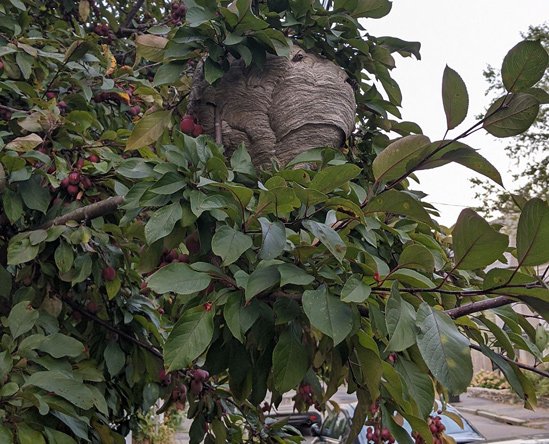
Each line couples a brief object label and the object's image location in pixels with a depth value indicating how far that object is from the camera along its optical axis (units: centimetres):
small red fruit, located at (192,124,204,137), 159
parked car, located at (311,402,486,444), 567
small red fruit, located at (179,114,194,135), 157
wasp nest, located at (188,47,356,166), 161
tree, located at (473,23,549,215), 1431
